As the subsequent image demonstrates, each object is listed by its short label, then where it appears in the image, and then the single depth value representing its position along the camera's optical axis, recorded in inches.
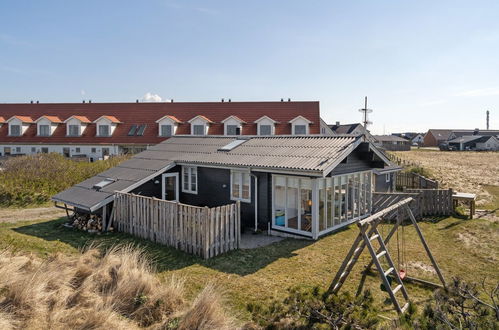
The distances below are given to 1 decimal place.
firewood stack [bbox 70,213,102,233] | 506.6
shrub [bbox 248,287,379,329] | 182.4
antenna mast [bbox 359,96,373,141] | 1286.2
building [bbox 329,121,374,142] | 2174.0
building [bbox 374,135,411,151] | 2723.9
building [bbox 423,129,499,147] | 3767.2
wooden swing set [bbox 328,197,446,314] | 254.1
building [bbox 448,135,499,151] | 3061.0
